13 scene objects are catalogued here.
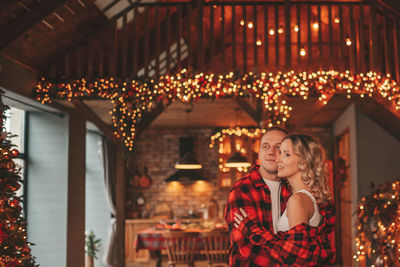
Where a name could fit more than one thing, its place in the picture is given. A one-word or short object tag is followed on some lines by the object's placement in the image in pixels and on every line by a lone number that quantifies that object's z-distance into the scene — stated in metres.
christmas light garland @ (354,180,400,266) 6.08
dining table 7.89
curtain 10.37
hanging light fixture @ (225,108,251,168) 9.20
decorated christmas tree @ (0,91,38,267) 4.77
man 2.30
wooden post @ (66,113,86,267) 7.82
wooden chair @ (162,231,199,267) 7.45
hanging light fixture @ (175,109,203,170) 9.34
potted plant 9.66
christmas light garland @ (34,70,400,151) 6.61
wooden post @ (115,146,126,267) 8.07
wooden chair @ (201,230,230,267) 7.61
